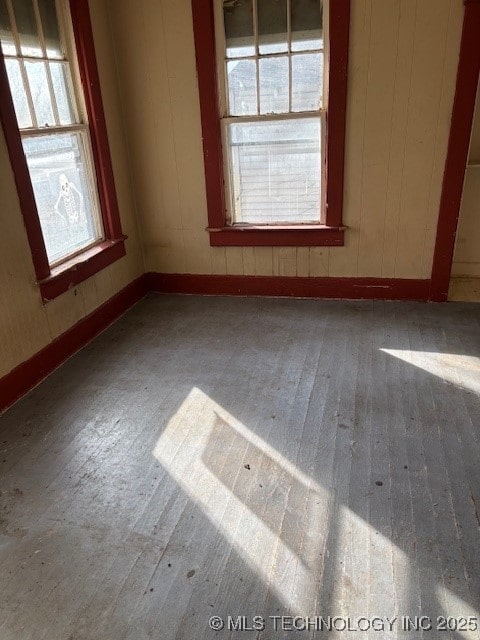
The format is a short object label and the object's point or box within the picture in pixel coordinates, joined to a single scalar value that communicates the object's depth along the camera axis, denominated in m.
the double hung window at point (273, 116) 3.39
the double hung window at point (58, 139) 2.81
